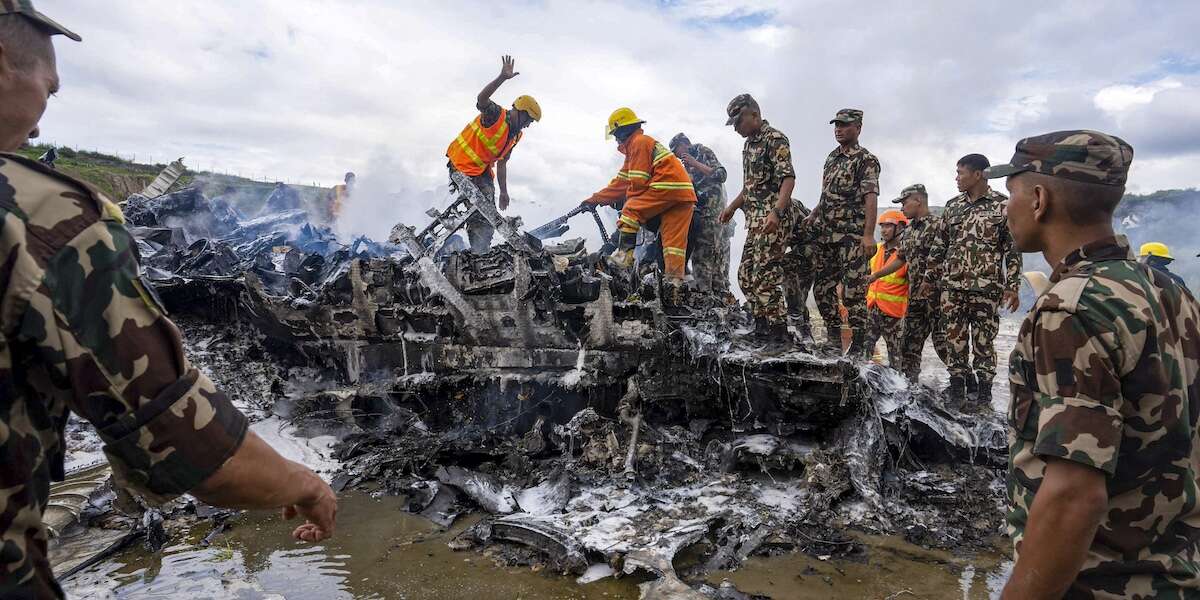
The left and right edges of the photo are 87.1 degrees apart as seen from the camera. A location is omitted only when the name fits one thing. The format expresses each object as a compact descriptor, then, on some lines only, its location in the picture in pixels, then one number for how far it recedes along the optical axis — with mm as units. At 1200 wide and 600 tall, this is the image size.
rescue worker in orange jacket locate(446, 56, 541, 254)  6824
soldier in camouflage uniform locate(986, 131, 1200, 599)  1200
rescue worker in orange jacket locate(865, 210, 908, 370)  6605
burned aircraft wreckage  3480
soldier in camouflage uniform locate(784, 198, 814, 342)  5703
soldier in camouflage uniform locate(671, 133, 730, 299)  7203
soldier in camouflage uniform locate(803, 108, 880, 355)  5281
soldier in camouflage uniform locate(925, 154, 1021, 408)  5031
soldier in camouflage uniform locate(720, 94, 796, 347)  5332
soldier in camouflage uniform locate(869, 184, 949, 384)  6062
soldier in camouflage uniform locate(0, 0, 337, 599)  934
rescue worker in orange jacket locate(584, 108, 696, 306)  5855
